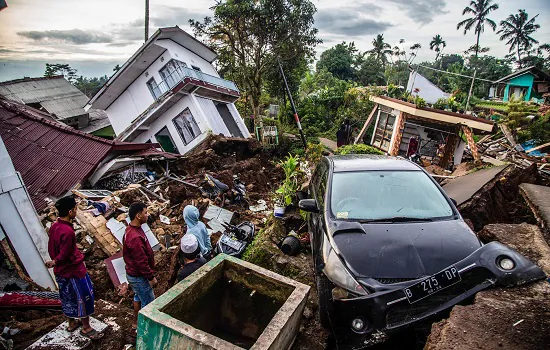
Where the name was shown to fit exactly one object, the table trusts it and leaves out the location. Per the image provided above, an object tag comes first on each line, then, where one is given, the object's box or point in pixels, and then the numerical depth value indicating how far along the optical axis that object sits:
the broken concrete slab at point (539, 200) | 4.52
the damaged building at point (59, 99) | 20.88
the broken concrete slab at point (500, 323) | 2.21
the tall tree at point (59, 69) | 40.97
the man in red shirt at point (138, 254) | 3.80
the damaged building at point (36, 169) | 4.97
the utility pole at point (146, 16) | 22.00
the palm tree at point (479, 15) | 46.66
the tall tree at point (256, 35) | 18.91
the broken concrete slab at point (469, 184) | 5.96
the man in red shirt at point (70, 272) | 3.61
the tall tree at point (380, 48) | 54.16
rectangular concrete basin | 2.55
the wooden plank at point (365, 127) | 16.80
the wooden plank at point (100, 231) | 6.69
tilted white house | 16.84
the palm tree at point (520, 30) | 45.78
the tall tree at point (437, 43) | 59.97
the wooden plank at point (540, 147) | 12.55
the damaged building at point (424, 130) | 12.21
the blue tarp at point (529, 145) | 13.61
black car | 2.70
